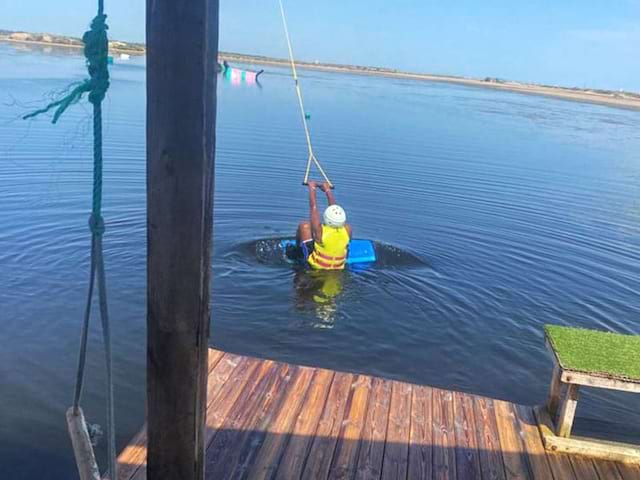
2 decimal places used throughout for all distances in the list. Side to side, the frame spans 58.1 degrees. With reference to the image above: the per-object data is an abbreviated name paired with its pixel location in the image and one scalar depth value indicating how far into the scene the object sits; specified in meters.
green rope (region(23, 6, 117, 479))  1.82
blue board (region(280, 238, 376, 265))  10.19
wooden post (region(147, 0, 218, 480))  1.66
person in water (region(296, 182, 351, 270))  9.09
